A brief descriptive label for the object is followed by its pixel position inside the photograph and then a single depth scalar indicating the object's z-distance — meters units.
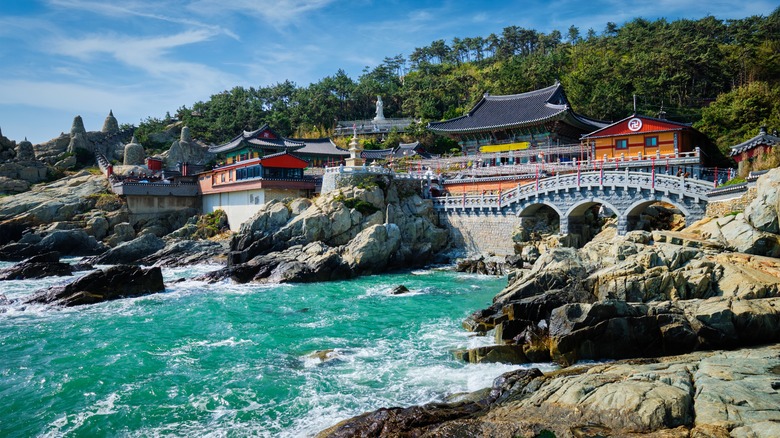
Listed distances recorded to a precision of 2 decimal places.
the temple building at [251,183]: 49.28
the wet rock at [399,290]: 30.14
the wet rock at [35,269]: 36.44
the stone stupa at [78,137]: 70.12
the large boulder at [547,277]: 23.34
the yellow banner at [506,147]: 49.67
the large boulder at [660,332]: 17.00
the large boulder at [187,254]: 42.81
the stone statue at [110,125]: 81.25
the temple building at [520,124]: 48.50
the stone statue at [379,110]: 91.56
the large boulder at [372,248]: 36.50
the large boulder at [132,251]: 42.69
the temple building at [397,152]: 66.54
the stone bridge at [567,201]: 31.25
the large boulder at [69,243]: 46.75
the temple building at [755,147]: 33.06
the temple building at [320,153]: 66.31
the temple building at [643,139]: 40.56
